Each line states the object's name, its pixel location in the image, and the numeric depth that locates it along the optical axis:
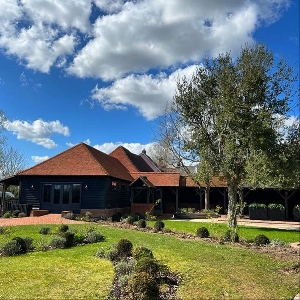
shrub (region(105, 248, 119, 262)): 9.32
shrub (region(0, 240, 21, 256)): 10.07
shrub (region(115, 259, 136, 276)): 7.53
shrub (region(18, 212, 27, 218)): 22.11
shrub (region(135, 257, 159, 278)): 6.71
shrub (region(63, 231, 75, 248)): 11.28
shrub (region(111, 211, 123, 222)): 20.83
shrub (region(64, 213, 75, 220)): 20.44
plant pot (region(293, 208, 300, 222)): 23.14
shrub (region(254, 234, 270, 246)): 12.38
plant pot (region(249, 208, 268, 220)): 23.91
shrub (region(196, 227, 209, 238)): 13.74
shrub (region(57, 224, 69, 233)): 14.15
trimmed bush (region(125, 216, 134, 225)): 18.86
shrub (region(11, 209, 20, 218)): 22.16
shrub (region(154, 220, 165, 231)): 15.84
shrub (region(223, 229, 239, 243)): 12.64
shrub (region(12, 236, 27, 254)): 10.34
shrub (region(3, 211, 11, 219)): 21.91
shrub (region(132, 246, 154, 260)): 8.05
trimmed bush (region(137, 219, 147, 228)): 16.92
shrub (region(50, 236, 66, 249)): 11.16
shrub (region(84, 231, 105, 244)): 12.30
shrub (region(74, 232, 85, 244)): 11.78
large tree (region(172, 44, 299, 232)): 15.99
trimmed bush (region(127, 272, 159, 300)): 5.88
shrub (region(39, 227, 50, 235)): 14.48
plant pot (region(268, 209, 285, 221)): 23.83
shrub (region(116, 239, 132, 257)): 9.35
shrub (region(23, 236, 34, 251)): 10.70
